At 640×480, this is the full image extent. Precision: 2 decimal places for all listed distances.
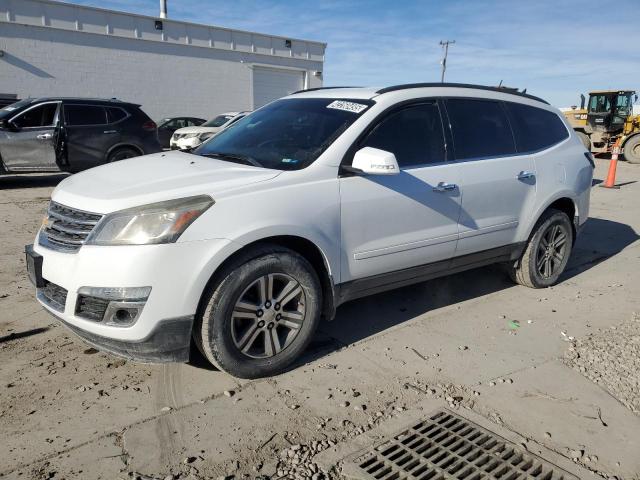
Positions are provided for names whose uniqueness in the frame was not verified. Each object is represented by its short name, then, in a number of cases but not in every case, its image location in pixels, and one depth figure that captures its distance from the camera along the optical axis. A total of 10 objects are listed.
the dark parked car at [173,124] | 18.59
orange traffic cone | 11.68
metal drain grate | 2.38
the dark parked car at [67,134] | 9.88
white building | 18.88
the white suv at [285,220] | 2.73
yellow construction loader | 19.20
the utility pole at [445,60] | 51.16
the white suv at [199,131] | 14.58
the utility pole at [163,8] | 27.62
